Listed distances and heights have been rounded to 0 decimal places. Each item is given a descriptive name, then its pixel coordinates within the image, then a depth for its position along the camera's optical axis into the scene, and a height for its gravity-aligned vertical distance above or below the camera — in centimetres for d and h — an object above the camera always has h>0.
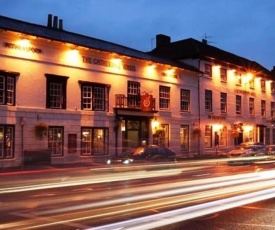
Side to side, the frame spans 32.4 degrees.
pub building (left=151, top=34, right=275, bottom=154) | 3888 +476
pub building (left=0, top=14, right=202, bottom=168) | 2464 +294
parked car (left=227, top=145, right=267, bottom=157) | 3019 -29
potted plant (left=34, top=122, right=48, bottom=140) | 2527 +87
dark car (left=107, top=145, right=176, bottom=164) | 2309 -45
